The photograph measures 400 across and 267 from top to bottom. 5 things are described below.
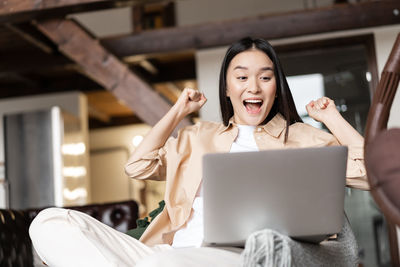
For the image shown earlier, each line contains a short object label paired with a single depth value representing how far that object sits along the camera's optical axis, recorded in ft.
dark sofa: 8.82
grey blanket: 4.69
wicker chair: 3.52
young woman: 6.45
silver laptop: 4.68
